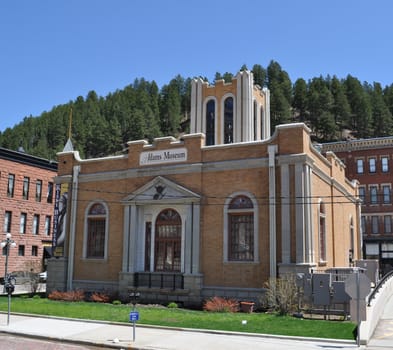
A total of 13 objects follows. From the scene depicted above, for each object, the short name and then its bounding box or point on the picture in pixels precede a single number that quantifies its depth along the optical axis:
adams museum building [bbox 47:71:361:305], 22.41
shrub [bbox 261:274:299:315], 19.36
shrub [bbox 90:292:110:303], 25.31
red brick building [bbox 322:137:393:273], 57.28
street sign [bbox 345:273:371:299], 13.47
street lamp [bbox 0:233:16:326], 18.28
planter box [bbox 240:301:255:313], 21.16
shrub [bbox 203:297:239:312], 21.39
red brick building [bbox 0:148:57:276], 46.78
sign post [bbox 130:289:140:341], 14.45
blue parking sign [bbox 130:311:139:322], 14.45
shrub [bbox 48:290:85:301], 25.98
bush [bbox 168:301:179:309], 22.97
